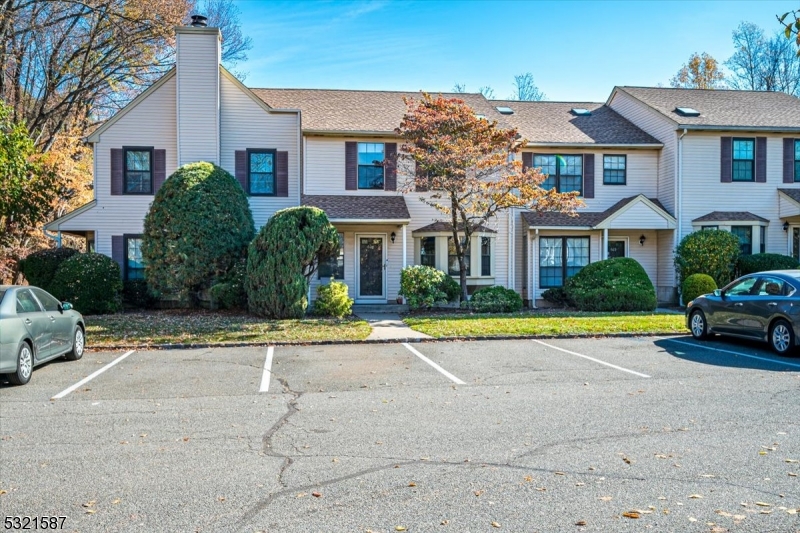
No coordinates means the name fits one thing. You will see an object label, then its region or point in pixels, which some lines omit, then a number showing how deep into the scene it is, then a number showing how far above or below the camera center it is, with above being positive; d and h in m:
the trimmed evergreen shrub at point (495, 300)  18.12 -1.02
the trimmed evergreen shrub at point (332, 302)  16.67 -0.99
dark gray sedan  10.81 -0.83
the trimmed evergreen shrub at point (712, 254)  20.05 +0.39
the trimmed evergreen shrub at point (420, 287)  18.06 -0.62
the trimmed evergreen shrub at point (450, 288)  18.67 -0.67
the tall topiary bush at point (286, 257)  15.66 +0.23
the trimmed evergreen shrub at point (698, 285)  19.16 -0.60
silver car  8.38 -0.98
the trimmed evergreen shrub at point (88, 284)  17.30 -0.52
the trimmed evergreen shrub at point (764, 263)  20.00 +0.10
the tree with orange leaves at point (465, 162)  17.52 +2.99
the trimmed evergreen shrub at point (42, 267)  18.25 -0.04
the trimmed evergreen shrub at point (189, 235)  16.67 +0.86
